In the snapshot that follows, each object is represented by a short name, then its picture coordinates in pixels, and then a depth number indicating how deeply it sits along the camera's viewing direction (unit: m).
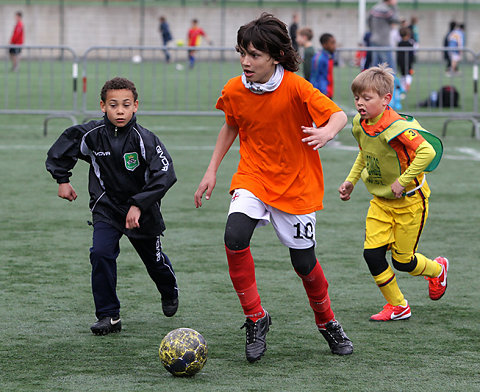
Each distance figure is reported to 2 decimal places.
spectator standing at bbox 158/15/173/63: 43.78
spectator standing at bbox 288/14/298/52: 39.92
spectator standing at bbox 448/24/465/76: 35.19
